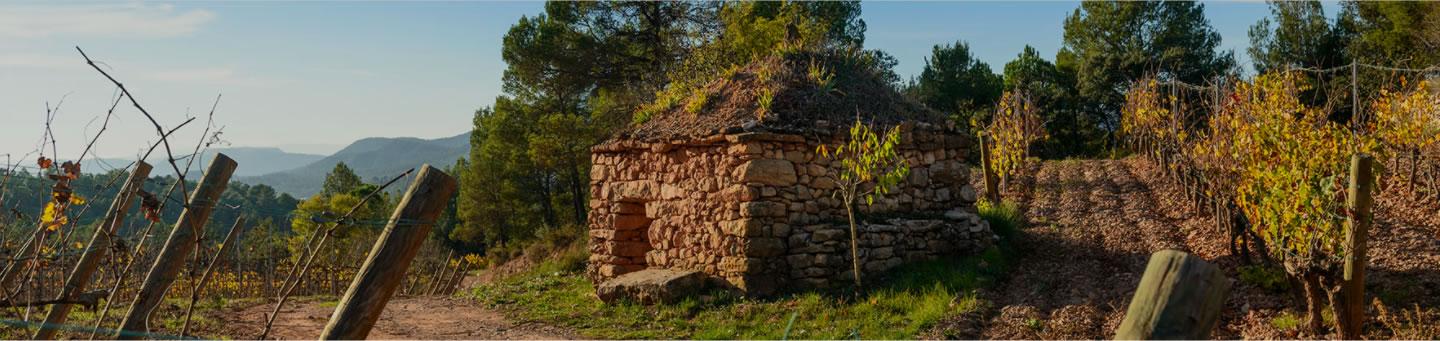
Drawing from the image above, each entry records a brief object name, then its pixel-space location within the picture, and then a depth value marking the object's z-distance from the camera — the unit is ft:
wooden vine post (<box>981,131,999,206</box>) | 43.57
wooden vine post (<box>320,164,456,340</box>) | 9.74
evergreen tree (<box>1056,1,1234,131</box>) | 84.07
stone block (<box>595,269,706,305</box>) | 30.66
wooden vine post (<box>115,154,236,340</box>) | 14.35
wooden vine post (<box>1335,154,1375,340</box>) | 20.58
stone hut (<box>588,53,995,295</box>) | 30.53
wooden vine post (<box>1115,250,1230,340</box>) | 7.73
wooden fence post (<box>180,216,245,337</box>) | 19.39
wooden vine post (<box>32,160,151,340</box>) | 15.81
